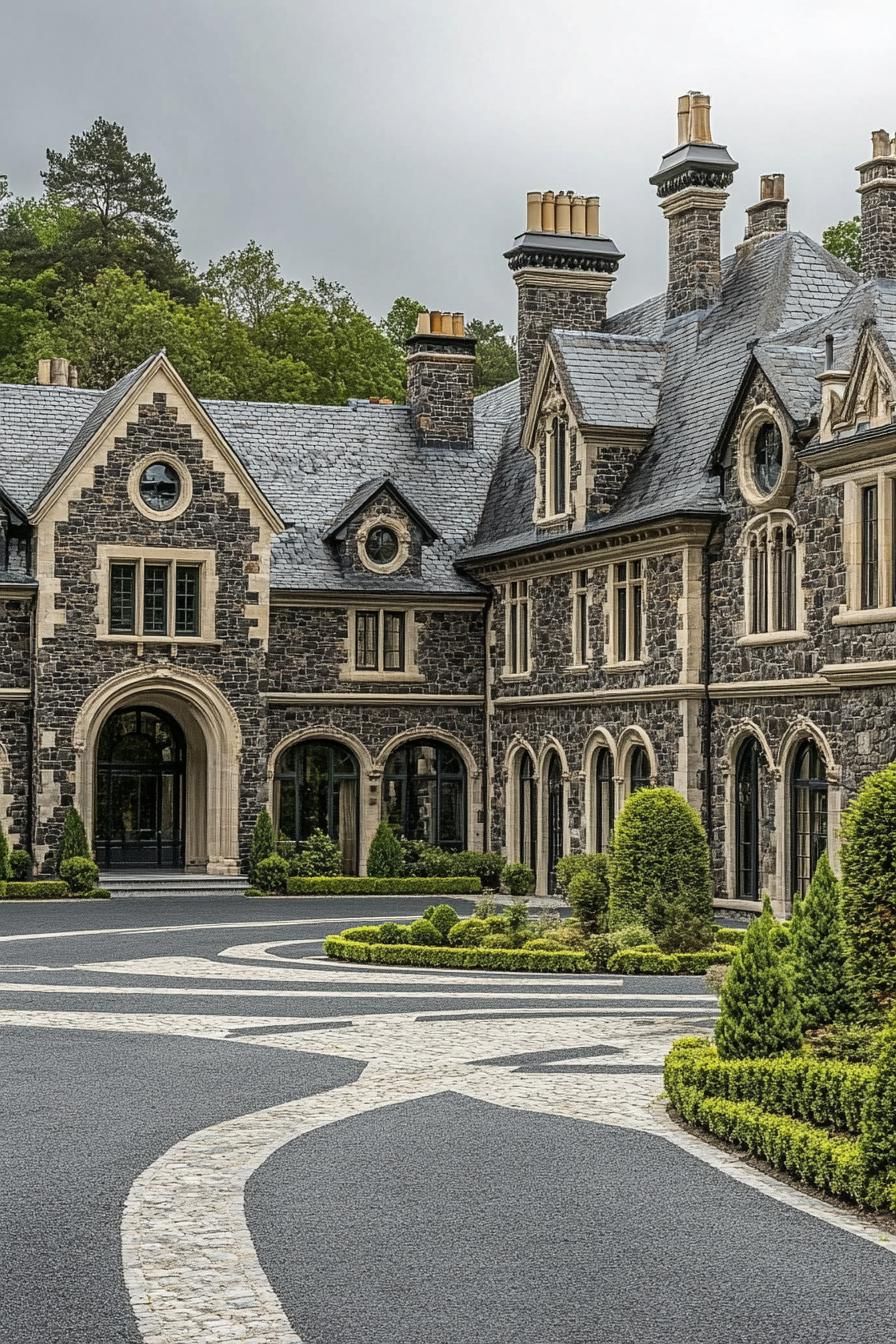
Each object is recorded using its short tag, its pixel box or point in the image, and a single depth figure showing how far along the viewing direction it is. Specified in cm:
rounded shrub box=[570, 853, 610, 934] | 2712
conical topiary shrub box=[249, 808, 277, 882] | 3844
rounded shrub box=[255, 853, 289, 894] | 3766
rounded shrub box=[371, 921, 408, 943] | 2627
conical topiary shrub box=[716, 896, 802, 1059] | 1417
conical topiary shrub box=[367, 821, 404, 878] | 3903
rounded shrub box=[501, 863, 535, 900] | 3700
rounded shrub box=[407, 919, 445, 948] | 2614
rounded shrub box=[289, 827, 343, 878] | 3894
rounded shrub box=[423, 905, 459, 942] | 2638
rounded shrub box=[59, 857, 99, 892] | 3662
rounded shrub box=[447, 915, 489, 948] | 2594
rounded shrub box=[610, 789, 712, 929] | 2592
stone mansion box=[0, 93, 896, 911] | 3102
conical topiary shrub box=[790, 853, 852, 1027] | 1477
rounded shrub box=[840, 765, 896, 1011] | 1448
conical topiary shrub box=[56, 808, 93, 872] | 3725
